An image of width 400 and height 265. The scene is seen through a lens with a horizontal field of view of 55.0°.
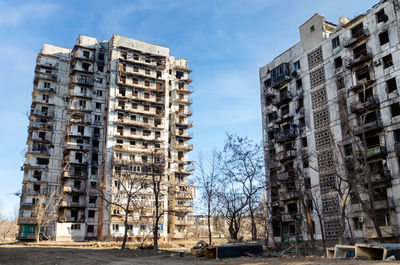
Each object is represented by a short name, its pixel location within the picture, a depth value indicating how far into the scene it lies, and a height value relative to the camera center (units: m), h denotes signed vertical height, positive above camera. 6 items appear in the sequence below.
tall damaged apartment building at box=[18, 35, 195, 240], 66.75 +16.76
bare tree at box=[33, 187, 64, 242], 60.03 +3.50
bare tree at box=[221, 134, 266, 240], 41.78 +5.67
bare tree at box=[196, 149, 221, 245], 45.25 +3.61
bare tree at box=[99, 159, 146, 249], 65.31 +7.05
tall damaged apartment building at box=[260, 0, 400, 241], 41.97 +12.57
